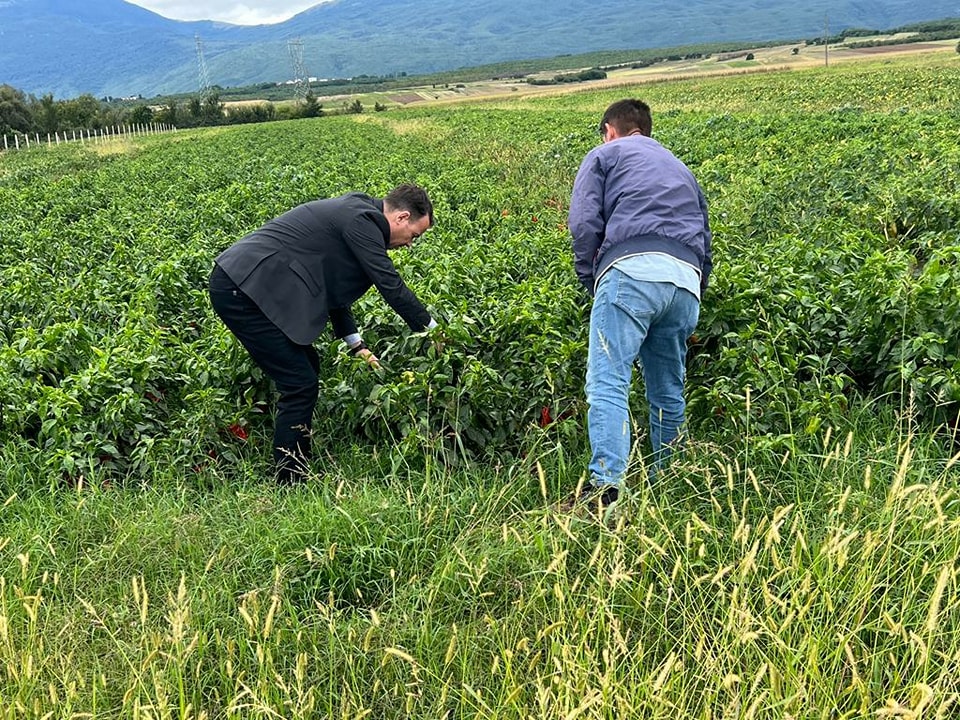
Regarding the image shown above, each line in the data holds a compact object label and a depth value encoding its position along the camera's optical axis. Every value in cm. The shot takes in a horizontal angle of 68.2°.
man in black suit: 411
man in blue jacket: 340
